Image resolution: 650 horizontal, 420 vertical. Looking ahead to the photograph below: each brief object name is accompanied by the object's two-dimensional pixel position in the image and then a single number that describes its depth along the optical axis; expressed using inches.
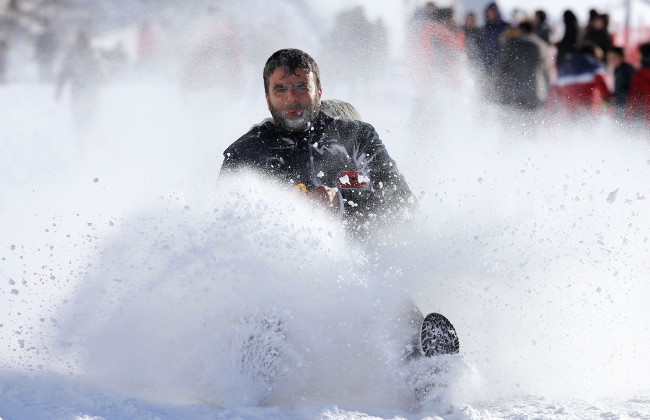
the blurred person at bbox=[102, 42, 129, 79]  645.3
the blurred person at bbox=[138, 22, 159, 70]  669.0
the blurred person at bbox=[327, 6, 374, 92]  598.9
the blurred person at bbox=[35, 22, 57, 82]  699.4
